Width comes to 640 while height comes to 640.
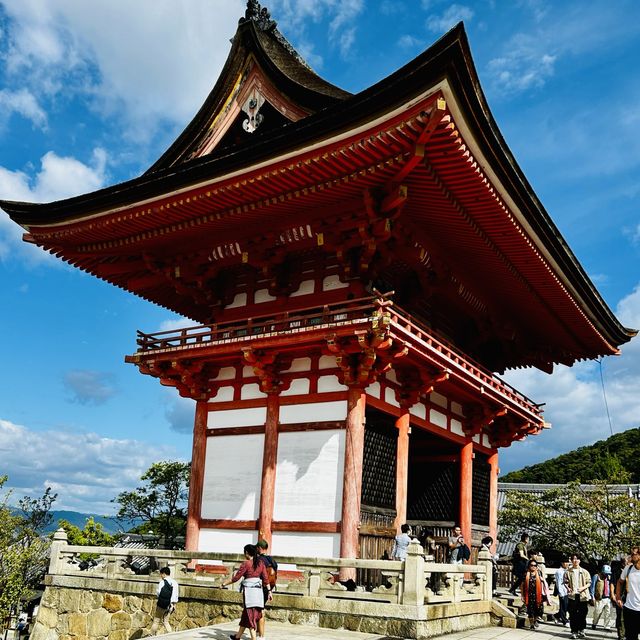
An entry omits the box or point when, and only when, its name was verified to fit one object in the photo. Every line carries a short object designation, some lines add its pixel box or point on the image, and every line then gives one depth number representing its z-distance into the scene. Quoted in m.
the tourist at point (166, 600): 14.62
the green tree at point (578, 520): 29.08
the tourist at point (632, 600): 11.59
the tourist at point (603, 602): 17.95
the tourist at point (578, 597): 15.36
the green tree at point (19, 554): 30.69
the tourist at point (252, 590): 11.04
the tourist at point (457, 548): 17.38
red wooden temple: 13.81
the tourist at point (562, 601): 17.80
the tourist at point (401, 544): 14.69
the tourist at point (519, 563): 18.31
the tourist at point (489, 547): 18.85
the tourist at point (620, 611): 12.27
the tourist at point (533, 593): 16.16
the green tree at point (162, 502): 40.22
